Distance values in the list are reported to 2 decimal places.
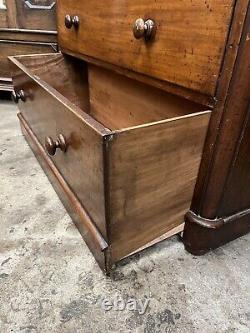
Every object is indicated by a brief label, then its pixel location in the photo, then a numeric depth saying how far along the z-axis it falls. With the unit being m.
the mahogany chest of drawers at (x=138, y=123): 0.44
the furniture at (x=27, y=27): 1.26
